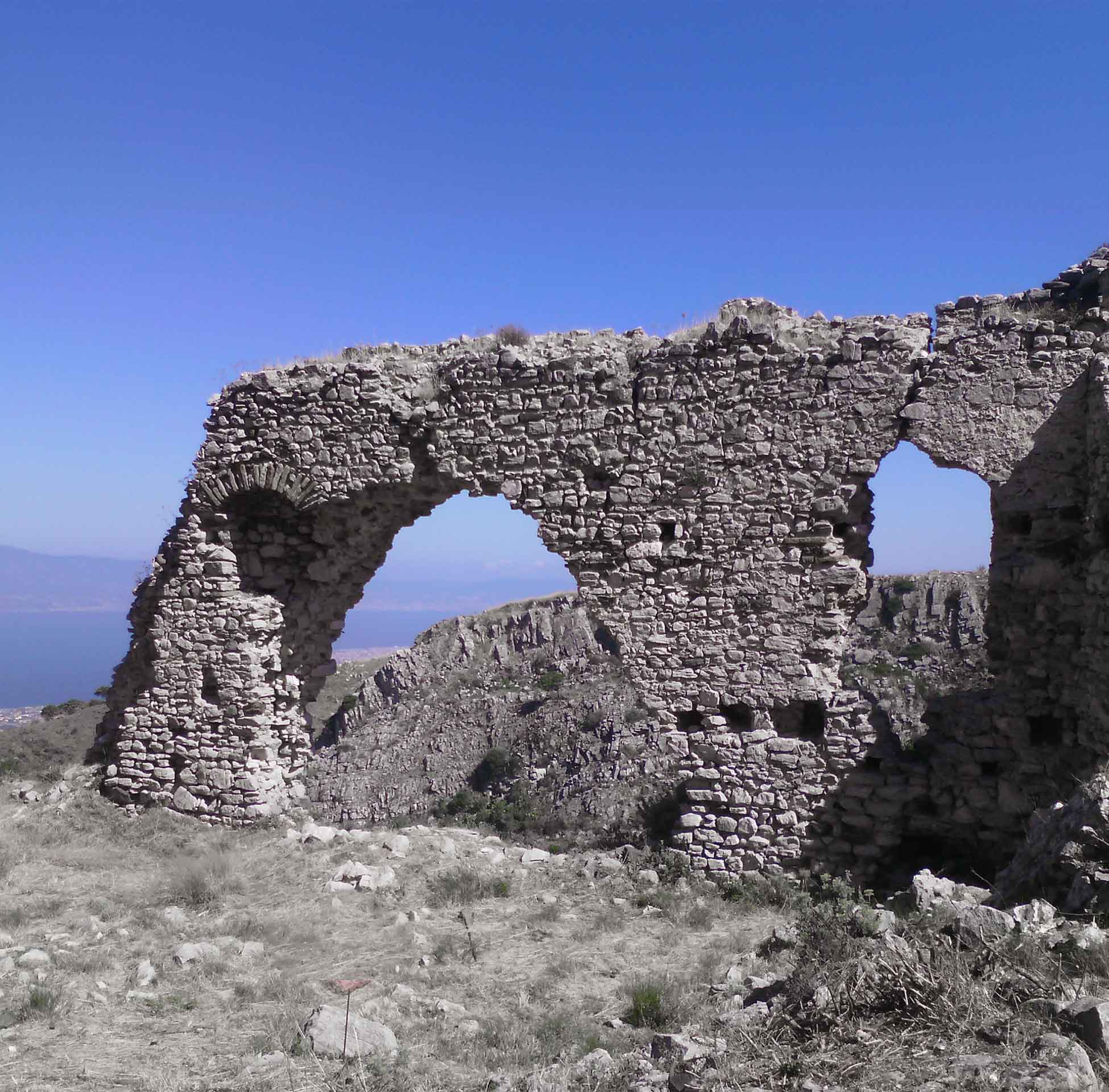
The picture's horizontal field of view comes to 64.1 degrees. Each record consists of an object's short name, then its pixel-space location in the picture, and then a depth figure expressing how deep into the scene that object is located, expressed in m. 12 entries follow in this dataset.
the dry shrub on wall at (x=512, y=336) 9.27
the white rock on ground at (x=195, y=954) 6.23
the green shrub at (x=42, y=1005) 5.23
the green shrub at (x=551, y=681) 35.22
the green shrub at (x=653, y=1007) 4.99
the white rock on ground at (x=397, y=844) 8.88
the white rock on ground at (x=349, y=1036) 4.67
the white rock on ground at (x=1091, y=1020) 3.14
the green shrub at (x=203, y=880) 7.54
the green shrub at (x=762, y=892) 7.48
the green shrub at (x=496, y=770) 30.69
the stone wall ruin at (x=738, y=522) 7.47
